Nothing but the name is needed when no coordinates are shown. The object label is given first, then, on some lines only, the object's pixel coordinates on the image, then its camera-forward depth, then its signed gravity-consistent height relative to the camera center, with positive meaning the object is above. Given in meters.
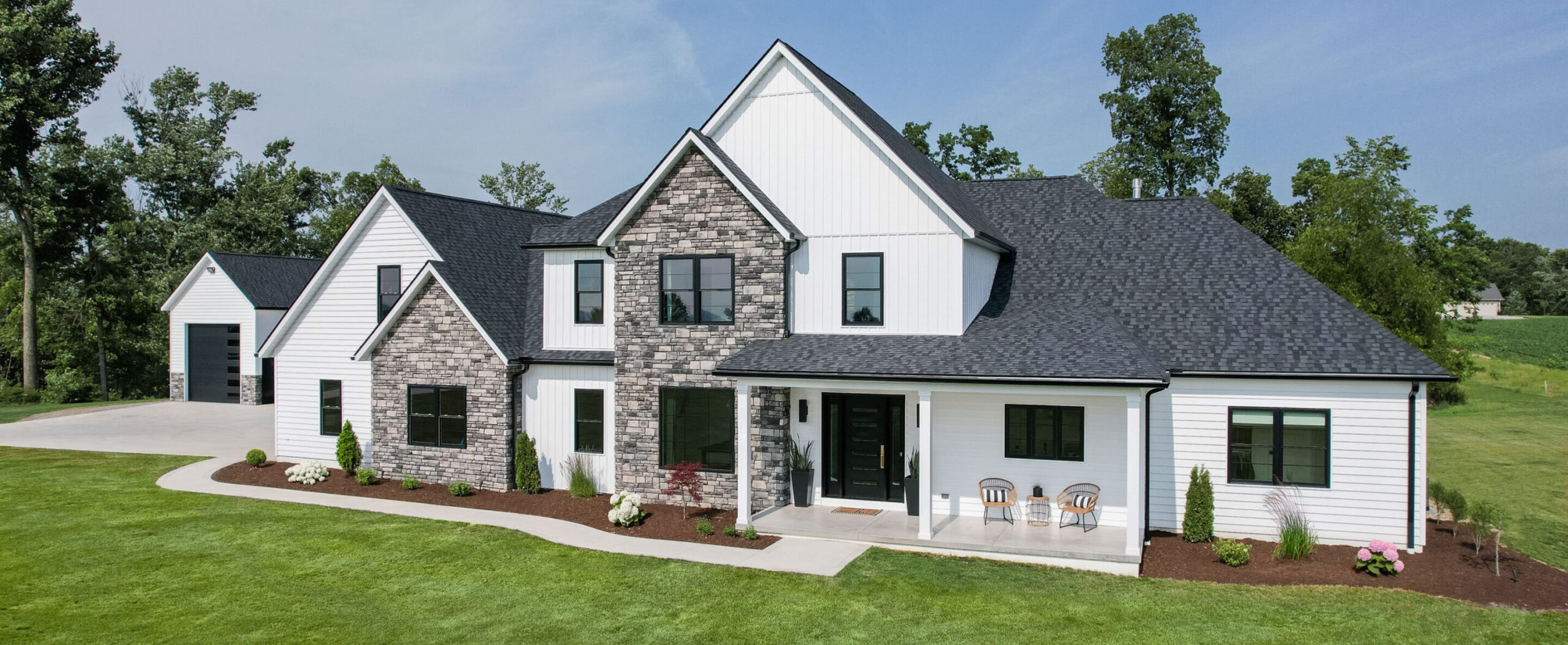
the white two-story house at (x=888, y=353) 15.08 -0.67
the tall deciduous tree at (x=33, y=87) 35.47 +8.86
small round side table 16.03 -3.37
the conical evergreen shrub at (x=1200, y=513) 15.38 -3.25
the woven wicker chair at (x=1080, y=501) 15.62 -3.12
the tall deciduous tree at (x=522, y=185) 56.06 +7.78
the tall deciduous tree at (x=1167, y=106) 41.34 +9.32
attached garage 34.78 -0.41
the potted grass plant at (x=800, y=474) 17.23 -2.93
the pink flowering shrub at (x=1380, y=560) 13.45 -3.55
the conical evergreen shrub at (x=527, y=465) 19.05 -3.06
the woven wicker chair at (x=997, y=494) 16.11 -3.10
